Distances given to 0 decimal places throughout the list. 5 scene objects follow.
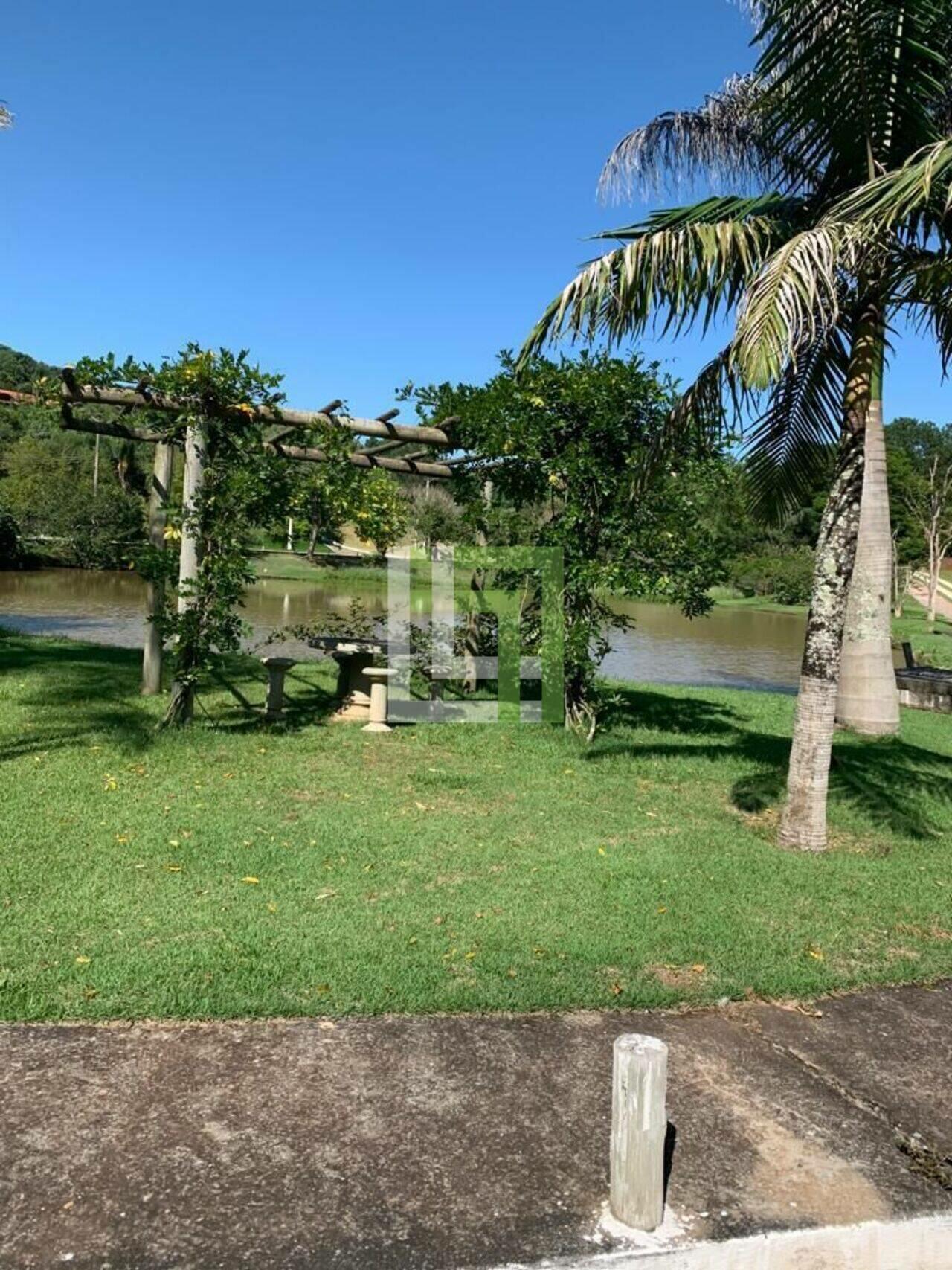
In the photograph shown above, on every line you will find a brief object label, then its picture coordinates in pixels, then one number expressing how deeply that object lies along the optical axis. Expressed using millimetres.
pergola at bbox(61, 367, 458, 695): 8484
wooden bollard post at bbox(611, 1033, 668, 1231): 2568
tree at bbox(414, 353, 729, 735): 8578
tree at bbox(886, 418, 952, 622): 38000
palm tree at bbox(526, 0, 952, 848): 5340
